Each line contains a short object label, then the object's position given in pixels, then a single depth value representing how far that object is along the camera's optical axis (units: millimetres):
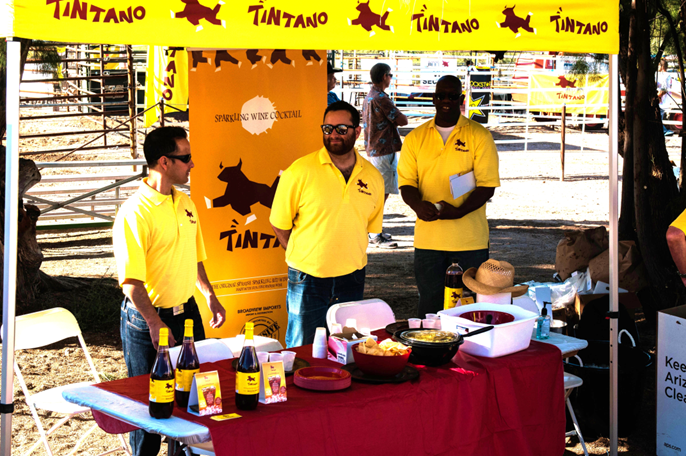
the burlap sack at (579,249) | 6035
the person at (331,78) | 6458
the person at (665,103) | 17458
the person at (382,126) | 7862
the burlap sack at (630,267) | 5793
